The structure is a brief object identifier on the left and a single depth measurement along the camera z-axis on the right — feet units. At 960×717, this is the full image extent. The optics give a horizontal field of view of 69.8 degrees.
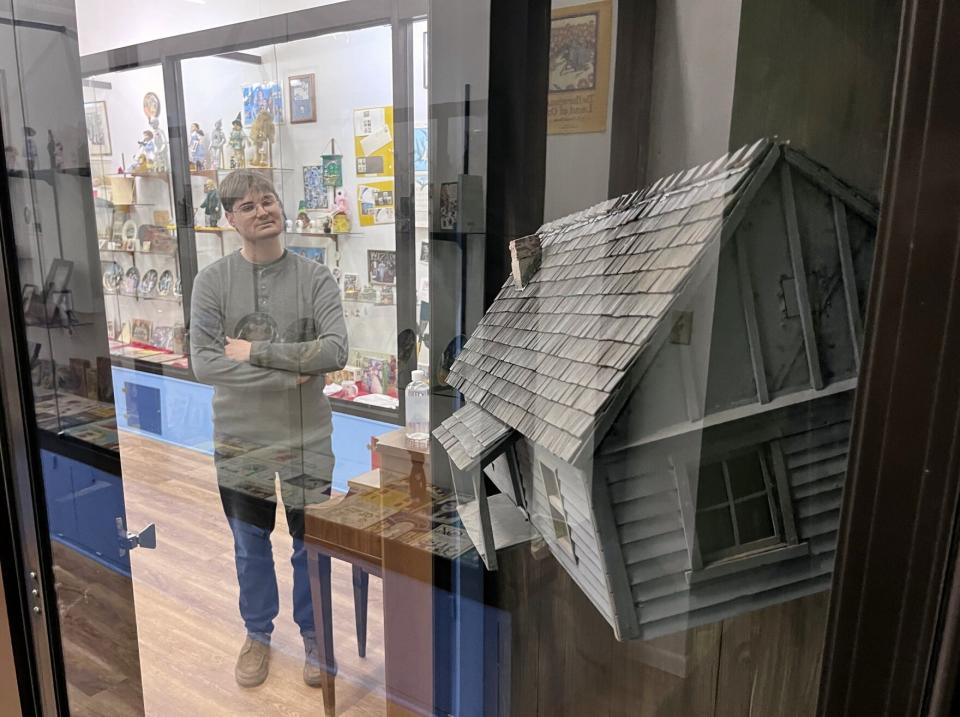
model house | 1.35
